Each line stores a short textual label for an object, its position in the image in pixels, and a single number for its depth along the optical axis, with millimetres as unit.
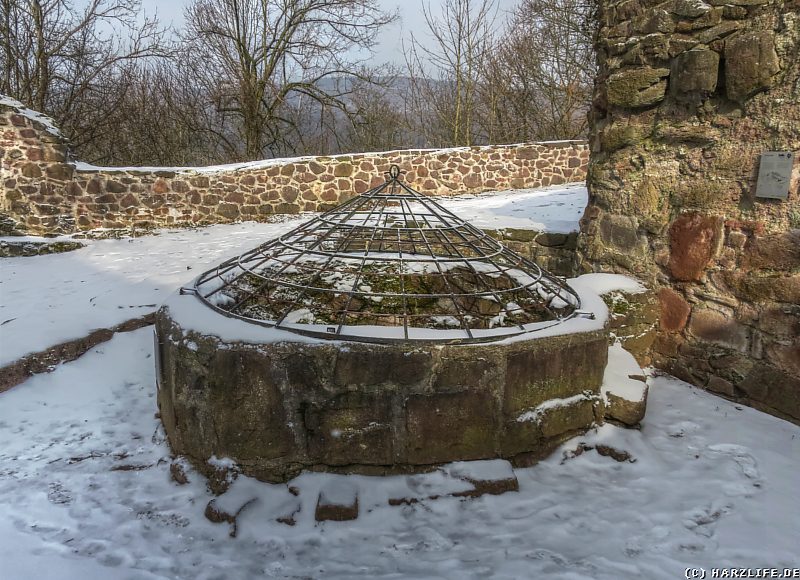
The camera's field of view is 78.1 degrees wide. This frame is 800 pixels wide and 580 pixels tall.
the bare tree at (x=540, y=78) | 12391
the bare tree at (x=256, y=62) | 12742
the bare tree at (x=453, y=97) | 13797
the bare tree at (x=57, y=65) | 10422
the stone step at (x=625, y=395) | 2699
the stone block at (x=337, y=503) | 2065
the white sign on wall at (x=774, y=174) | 2705
